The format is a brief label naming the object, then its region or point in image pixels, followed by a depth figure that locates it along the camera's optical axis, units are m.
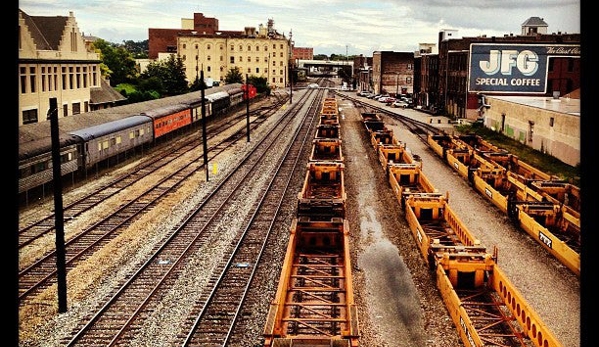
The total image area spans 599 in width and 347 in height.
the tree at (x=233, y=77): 96.62
